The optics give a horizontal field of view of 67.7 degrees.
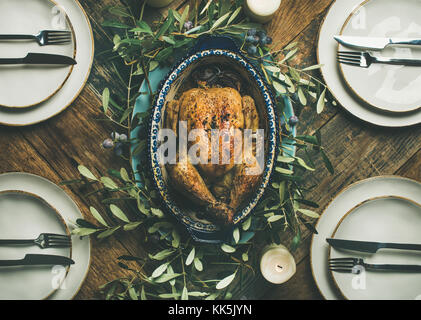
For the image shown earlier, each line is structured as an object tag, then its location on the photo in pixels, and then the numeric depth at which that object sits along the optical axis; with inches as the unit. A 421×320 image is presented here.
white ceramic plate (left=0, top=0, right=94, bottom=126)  35.6
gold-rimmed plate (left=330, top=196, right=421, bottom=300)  37.2
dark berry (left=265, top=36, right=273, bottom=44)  35.9
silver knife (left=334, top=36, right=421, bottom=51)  36.0
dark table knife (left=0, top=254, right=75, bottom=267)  36.1
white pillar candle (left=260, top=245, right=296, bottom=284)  35.0
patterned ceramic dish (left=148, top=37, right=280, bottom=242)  32.3
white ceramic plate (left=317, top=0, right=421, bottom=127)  36.2
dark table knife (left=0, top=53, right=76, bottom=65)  35.4
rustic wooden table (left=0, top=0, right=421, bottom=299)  37.7
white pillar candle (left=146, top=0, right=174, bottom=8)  35.6
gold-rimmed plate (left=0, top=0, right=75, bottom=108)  36.0
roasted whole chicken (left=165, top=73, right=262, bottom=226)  32.4
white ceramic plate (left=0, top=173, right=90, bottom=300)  36.6
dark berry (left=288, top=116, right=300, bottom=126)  34.7
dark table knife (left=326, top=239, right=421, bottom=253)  37.0
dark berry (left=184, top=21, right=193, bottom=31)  34.9
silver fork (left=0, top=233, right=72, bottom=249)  36.3
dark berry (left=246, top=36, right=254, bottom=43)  34.9
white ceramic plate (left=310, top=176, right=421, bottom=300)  37.1
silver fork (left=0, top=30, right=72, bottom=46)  35.7
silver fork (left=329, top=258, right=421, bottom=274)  36.9
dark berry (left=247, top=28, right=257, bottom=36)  35.4
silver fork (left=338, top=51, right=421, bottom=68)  36.2
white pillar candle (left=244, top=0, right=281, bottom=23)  34.3
